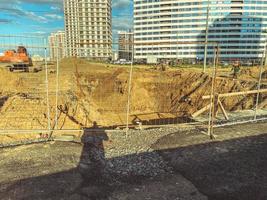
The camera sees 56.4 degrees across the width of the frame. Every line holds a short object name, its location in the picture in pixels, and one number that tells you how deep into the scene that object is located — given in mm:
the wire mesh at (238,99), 9203
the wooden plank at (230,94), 9115
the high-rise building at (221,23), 96625
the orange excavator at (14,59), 21961
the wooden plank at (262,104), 12070
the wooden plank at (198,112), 9453
